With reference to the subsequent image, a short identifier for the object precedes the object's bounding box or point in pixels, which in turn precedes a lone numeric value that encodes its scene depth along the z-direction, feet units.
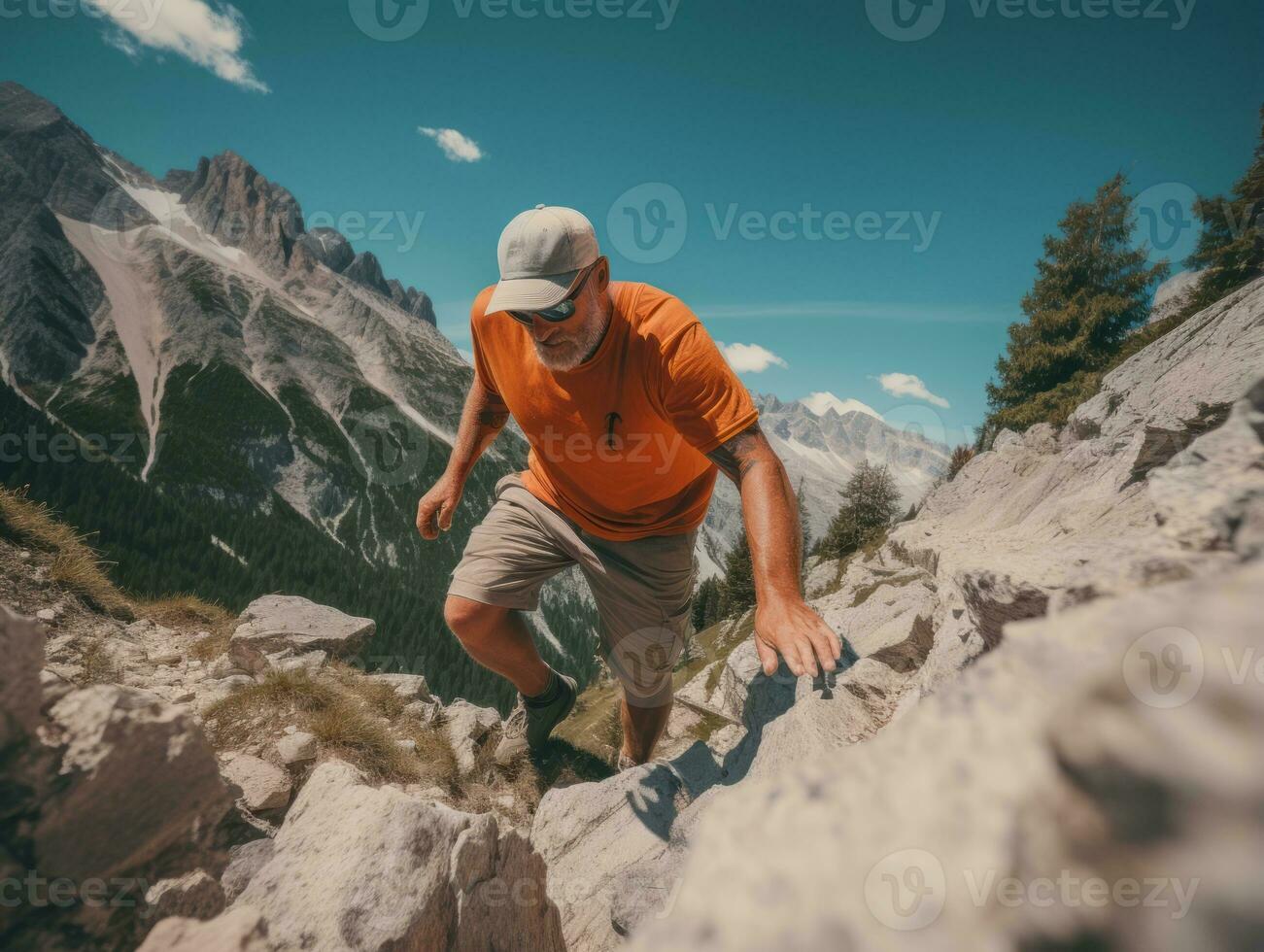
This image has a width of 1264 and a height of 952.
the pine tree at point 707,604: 177.58
